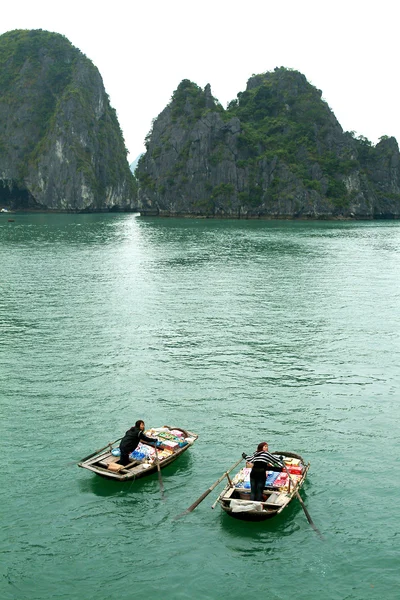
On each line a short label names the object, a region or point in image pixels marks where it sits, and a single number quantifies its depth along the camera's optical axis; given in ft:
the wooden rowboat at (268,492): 51.47
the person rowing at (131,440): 60.08
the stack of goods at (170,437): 63.57
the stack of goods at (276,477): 55.98
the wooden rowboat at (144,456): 58.13
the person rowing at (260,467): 54.03
